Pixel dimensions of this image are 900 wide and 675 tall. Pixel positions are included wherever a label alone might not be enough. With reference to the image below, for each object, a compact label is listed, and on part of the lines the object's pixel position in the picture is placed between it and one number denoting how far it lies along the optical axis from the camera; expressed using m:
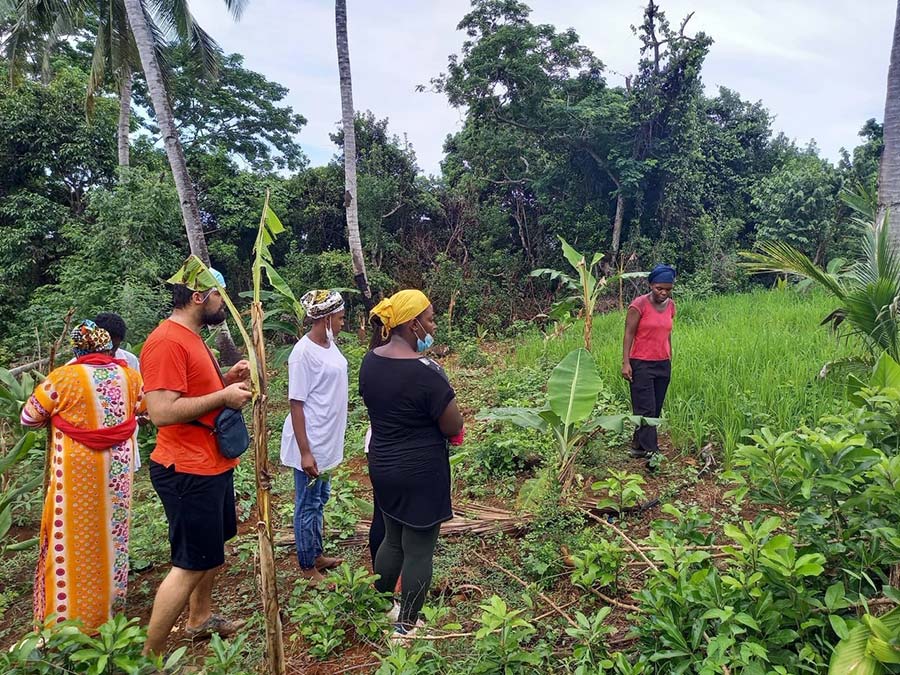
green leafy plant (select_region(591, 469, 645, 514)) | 2.63
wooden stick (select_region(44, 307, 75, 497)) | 2.09
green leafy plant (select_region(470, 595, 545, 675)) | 1.76
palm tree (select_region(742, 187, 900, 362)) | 3.57
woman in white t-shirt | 2.76
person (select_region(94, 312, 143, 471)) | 2.70
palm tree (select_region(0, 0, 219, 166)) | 9.89
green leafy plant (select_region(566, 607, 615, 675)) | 1.81
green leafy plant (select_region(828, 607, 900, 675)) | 1.26
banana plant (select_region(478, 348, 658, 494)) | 3.65
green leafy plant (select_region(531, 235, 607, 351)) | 5.30
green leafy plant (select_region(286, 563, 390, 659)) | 2.32
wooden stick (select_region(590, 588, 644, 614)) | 2.22
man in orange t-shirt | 2.11
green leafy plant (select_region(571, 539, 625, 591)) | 2.37
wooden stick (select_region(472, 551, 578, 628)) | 2.14
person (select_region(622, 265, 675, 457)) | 4.02
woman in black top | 2.16
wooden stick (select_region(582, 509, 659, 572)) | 2.22
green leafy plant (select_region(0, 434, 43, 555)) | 2.35
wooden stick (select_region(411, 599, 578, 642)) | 1.85
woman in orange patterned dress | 2.22
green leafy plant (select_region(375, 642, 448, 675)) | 1.69
